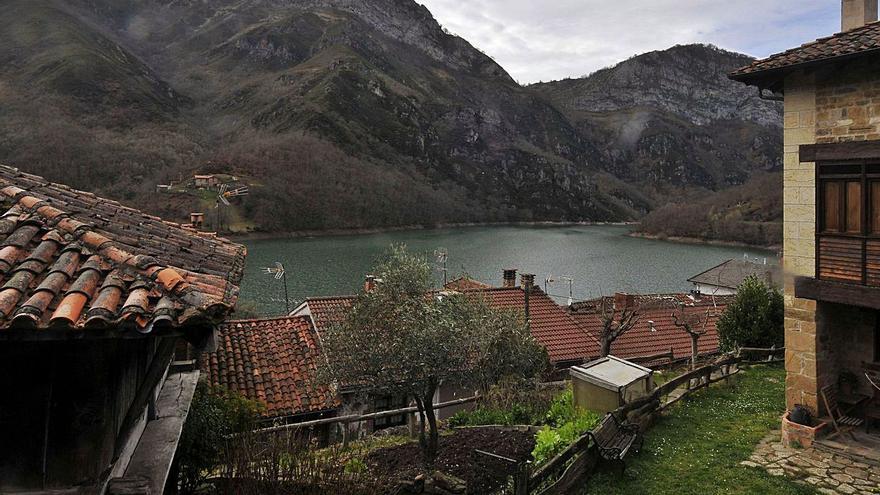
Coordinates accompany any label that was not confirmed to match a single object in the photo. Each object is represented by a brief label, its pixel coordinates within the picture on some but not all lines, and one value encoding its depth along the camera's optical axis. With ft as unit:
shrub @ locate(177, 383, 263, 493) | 24.11
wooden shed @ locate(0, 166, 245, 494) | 10.60
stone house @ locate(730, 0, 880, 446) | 34.12
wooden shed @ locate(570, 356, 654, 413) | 37.76
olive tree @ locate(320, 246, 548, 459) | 31.58
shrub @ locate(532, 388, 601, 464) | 33.32
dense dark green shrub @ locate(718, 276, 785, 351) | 62.18
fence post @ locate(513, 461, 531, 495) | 26.50
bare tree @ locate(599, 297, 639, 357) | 63.82
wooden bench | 31.78
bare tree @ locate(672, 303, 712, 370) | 79.10
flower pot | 34.47
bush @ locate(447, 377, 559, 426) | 41.93
